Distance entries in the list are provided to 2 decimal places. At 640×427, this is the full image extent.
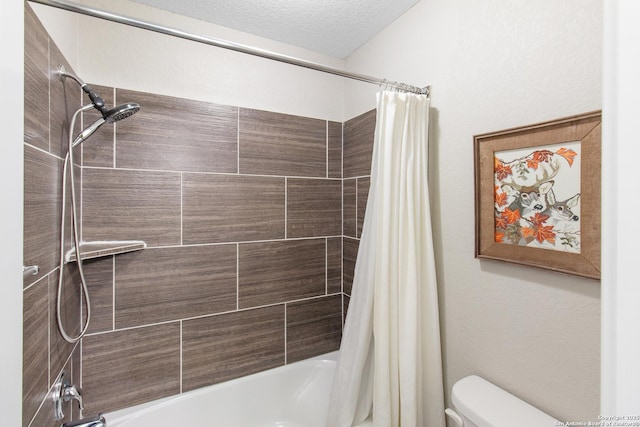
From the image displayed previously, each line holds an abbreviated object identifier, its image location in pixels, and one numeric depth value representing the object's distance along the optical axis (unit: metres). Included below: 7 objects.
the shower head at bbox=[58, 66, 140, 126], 1.14
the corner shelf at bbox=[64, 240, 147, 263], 1.20
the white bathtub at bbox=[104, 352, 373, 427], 1.45
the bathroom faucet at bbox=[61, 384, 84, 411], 1.09
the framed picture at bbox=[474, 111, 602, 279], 0.86
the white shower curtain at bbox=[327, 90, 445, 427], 1.20
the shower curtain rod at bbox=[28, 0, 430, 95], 0.85
